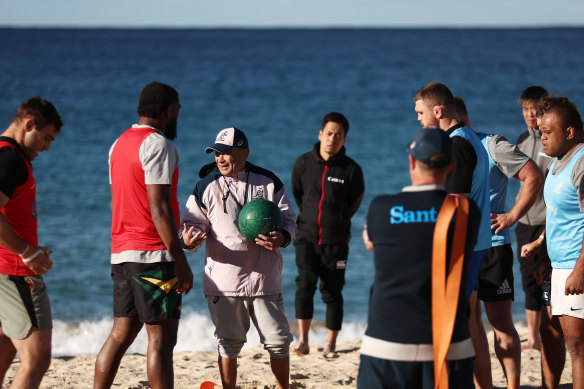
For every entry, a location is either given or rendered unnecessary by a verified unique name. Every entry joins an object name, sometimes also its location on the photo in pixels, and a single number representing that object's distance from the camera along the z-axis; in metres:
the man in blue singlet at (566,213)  9.89
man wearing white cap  11.05
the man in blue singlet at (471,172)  10.04
